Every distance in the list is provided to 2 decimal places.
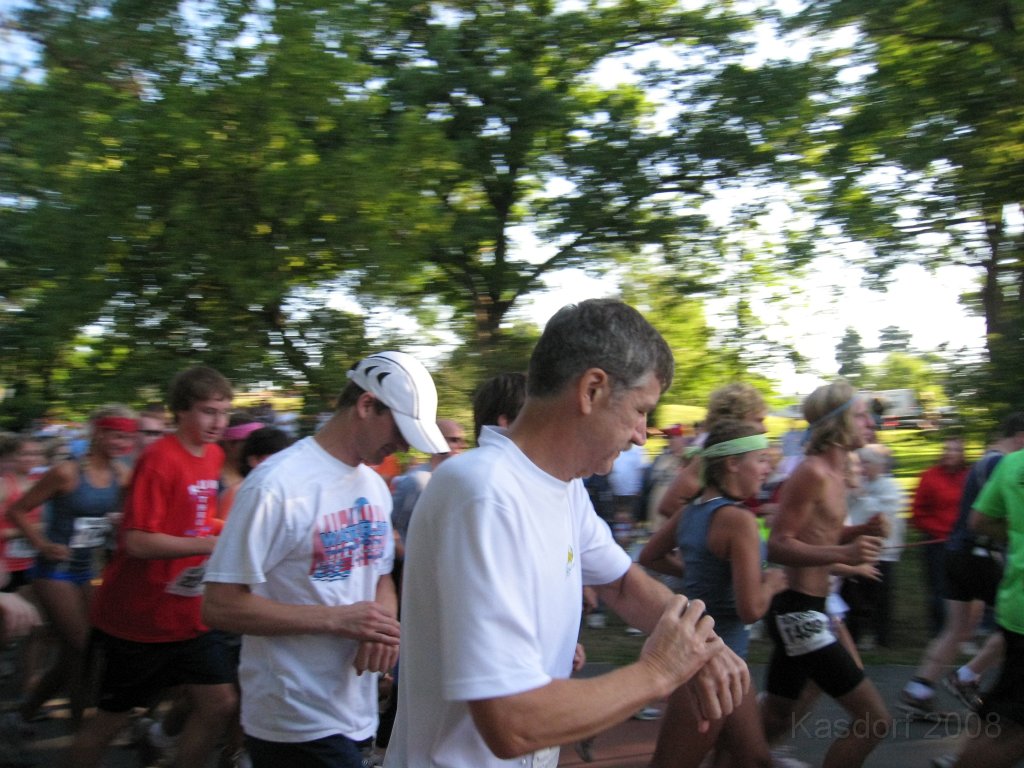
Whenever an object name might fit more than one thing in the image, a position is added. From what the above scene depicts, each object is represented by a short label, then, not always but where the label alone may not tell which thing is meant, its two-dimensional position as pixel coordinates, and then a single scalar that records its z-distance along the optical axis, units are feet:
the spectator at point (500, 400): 13.11
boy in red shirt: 13.17
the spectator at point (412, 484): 17.71
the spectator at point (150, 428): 20.98
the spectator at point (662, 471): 29.55
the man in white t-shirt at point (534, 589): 5.27
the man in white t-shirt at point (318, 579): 9.20
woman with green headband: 11.62
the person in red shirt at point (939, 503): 24.26
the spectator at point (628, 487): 30.86
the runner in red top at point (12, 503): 18.86
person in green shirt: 11.92
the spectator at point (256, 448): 15.43
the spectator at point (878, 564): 23.47
